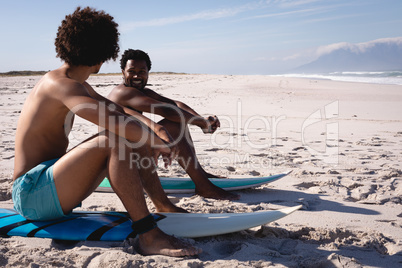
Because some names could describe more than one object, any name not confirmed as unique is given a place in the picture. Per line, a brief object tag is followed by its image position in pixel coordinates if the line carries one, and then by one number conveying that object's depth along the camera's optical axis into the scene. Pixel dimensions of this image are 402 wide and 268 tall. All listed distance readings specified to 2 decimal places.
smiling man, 2.97
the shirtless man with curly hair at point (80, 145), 1.78
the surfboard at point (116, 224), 2.00
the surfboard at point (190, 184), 3.12
